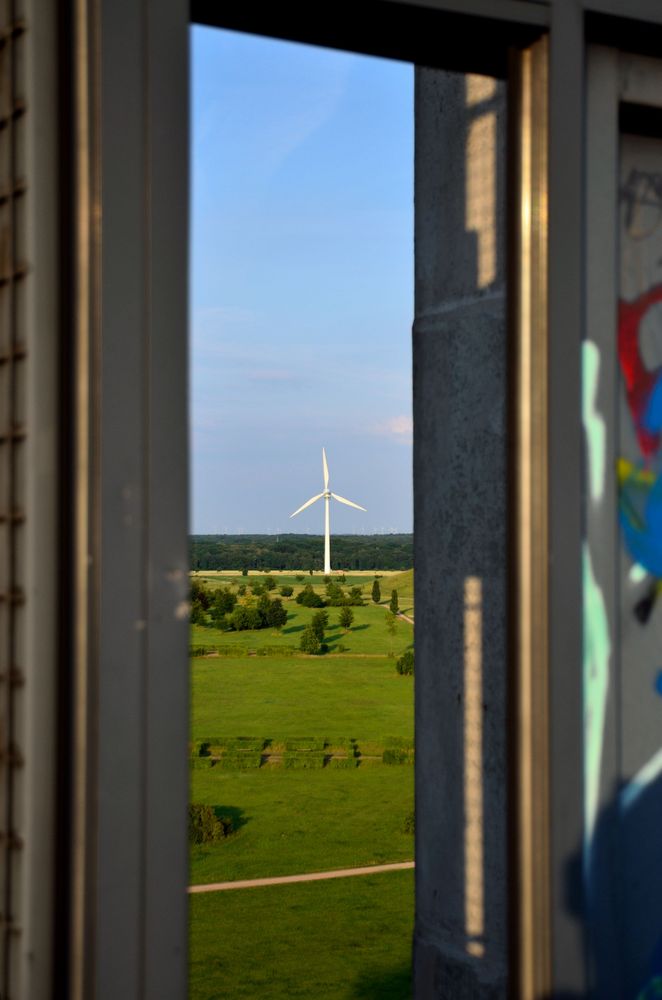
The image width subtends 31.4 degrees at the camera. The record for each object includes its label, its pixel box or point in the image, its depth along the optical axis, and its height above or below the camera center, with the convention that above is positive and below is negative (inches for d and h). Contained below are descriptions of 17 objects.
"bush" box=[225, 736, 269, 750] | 3059.5 -565.9
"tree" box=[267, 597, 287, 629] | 4943.4 -361.2
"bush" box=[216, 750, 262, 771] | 2807.6 -563.7
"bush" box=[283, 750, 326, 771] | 2930.6 -584.7
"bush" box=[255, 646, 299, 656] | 4419.3 -464.5
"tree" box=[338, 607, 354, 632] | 5022.1 -377.4
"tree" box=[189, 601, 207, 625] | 4704.7 -353.1
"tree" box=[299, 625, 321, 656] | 4574.3 -447.0
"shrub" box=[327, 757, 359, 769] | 2916.8 -582.8
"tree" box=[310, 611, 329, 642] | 4628.4 -380.0
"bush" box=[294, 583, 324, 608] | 5305.1 -316.8
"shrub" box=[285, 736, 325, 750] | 3129.9 -578.4
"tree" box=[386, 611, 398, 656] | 4814.2 -389.8
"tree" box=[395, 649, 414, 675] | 3917.3 -455.6
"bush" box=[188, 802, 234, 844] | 2092.8 -538.5
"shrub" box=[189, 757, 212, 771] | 2749.8 -553.6
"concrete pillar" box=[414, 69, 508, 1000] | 189.9 -1.5
